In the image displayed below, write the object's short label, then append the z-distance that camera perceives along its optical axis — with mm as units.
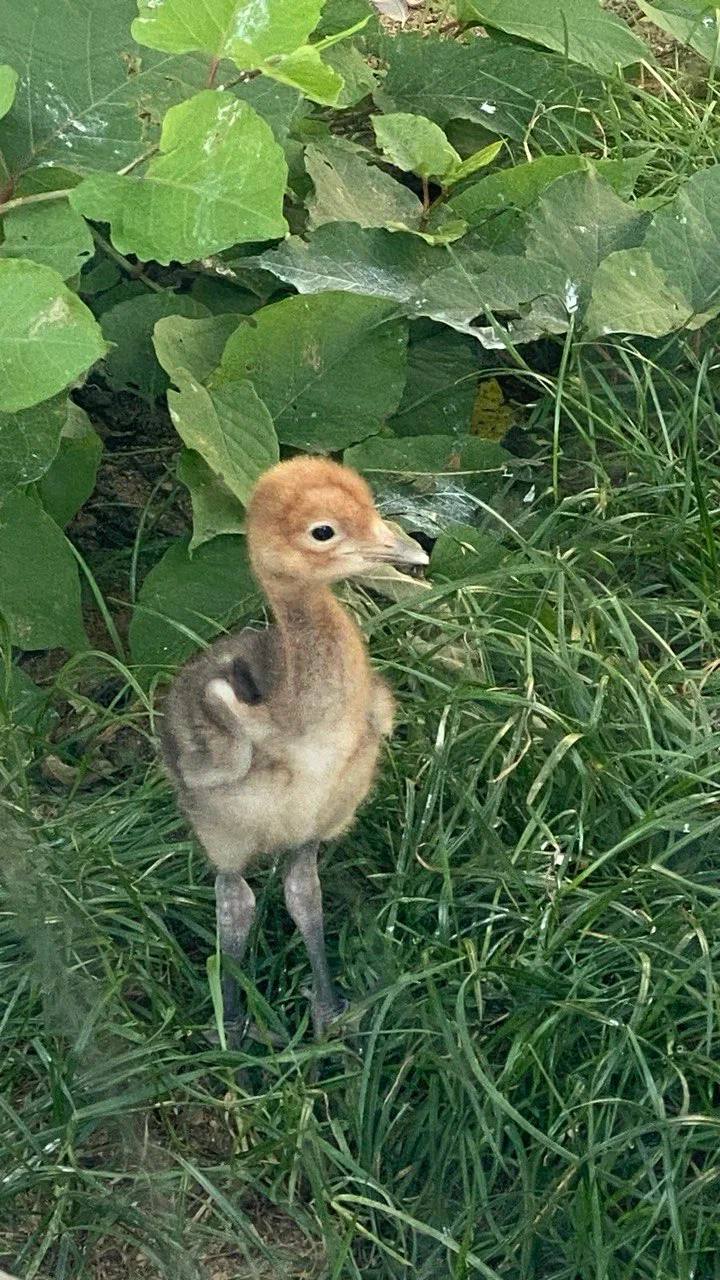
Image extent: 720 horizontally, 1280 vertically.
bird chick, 2186
